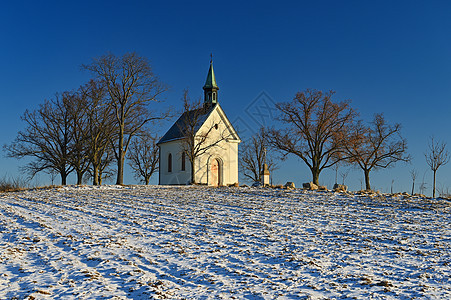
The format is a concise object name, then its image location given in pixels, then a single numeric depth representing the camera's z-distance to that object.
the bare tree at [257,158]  45.56
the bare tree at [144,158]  47.50
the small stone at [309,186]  23.69
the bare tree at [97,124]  34.03
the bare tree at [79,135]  34.34
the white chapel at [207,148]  35.38
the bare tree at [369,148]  31.80
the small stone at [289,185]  24.15
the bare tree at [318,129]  31.58
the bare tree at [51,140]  34.59
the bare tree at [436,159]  24.34
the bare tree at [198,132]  33.34
